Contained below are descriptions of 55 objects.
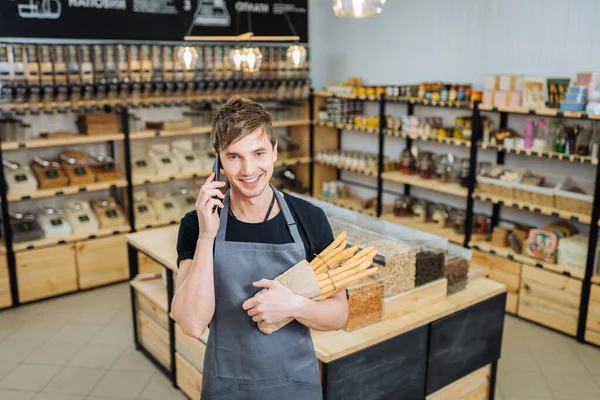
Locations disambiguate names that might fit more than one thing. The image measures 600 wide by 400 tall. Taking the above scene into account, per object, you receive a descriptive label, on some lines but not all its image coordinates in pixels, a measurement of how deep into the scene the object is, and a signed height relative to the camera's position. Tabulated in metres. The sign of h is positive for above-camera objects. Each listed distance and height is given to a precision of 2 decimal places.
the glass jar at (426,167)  5.58 -0.74
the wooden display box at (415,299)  2.80 -1.03
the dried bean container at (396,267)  2.80 -0.86
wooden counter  2.57 -1.25
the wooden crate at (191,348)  3.23 -1.51
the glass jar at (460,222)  5.23 -1.18
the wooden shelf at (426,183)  5.13 -0.87
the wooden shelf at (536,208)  4.26 -0.90
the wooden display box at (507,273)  4.68 -1.48
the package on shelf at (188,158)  5.79 -0.72
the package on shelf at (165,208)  5.69 -1.19
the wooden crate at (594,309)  4.20 -1.56
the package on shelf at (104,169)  5.33 -0.76
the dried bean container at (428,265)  2.94 -0.89
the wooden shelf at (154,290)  3.67 -1.34
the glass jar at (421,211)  5.69 -1.18
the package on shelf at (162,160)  5.66 -0.73
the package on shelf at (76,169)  5.20 -0.75
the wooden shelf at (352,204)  6.25 -1.28
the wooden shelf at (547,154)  4.16 -0.48
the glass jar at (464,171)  5.16 -0.73
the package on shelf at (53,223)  5.08 -1.21
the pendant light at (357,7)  2.47 +0.34
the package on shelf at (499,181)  4.73 -0.75
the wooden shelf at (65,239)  4.90 -1.33
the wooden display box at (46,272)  4.93 -1.59
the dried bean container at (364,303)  2.67 -0.98
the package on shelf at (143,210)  5.56 -1.18
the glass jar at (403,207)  5.89 -1.18
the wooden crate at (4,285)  4.83 -1.65
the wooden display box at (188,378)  3.36 -1.71
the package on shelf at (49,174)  5.05 -0.78
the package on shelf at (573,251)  4.32 -1.19
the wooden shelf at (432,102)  4.92 -0.12
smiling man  1.63 -0.54
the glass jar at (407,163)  5.77 -0.73
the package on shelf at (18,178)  4.90 -0.79
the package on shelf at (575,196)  4.25 -0.77
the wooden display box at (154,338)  3.79 -1.68
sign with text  5.04 +0.64
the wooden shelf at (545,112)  4.05 -0.16
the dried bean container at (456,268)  3.08 -0.94
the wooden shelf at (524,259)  4.33 -1.32
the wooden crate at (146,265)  5.40 -1.67
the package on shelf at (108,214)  5.38 -1.19
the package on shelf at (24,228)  4.94 -1.22
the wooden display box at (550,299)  4.35 -1.58
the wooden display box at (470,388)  3.08 -1.61
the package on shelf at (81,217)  5.23 -1.19
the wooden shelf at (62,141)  4.80 -0.48
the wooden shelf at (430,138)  5.04 -0.45
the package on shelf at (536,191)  4.46 -0.78
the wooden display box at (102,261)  5.20 -1.58
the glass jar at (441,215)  5.49 -1.18
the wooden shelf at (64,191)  4.89 -0.92
